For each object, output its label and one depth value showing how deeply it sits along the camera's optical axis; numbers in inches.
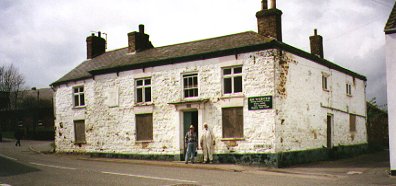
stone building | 688.4
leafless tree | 2492.6
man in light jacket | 719.7
